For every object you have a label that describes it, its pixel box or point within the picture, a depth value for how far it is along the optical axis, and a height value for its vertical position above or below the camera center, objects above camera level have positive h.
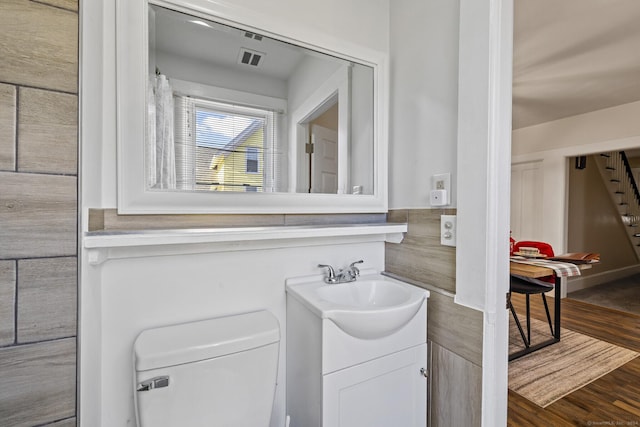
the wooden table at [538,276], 2.05 -0.57
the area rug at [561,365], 1.83 -1.15
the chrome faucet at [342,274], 1.30 -0.30
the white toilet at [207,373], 0.85 -0.53
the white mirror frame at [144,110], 0.95 +0.34
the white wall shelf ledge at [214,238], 0.86 -0.10
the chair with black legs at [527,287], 2.31 -0.62
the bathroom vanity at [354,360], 0.94 -0.55
